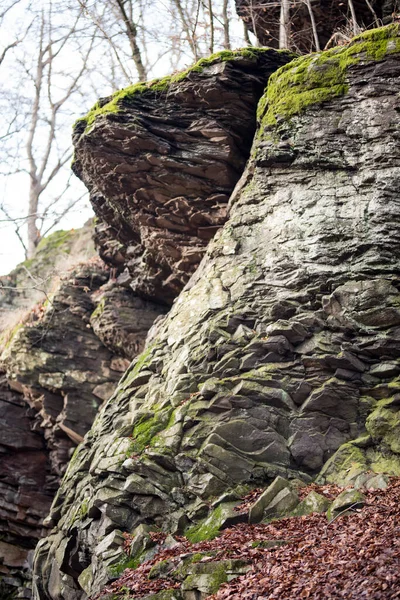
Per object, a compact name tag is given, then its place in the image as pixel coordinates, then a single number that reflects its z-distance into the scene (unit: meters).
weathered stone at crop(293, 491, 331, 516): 9.43
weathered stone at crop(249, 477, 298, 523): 9.65
